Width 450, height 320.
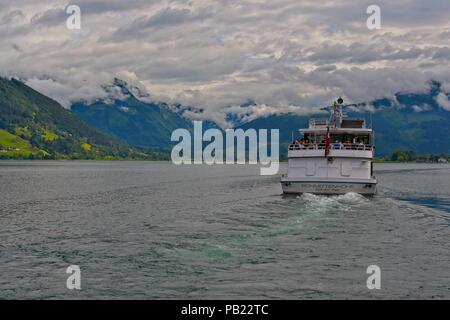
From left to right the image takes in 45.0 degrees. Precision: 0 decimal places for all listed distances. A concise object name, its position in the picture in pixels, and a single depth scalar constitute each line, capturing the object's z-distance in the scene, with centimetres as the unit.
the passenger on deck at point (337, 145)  7568
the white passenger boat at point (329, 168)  7175
